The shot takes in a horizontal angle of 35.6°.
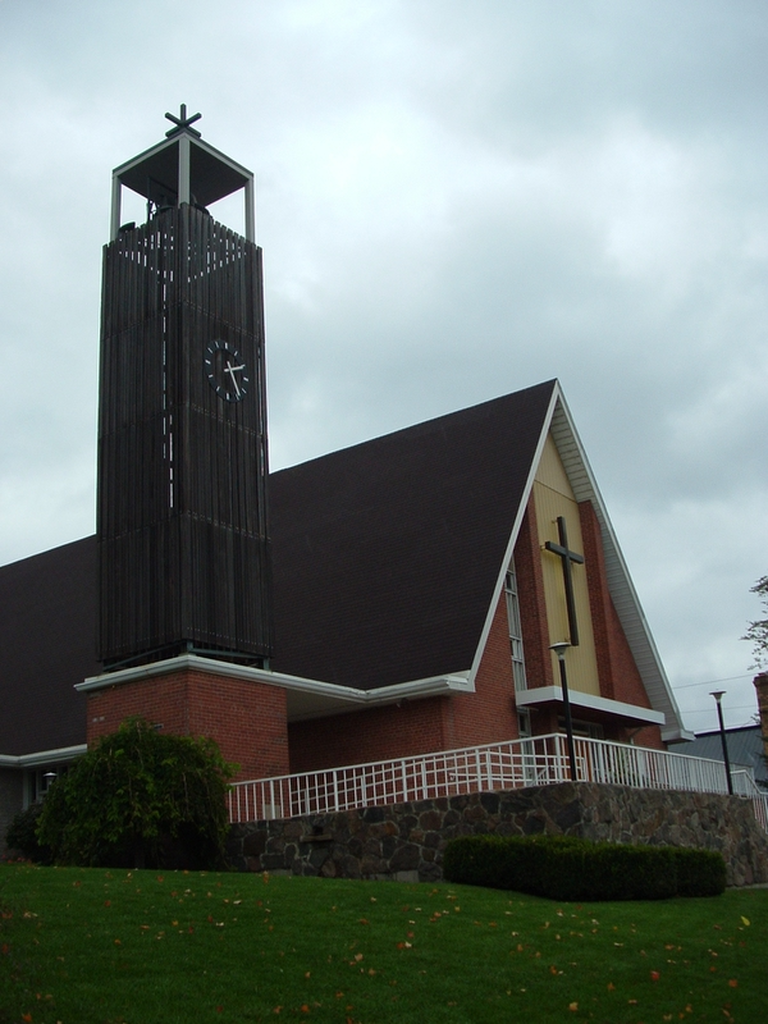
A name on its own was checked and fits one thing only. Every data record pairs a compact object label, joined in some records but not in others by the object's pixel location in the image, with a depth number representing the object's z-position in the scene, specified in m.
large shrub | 17.19
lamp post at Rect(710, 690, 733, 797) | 22.50
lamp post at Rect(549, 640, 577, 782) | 17.23
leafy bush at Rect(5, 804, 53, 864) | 22.02
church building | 20.27
